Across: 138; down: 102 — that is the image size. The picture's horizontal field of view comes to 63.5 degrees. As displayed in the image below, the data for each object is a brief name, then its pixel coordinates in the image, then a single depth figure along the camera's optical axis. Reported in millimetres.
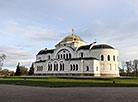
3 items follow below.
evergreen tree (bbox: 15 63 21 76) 57242
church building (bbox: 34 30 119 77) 42065
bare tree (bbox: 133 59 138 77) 55164
